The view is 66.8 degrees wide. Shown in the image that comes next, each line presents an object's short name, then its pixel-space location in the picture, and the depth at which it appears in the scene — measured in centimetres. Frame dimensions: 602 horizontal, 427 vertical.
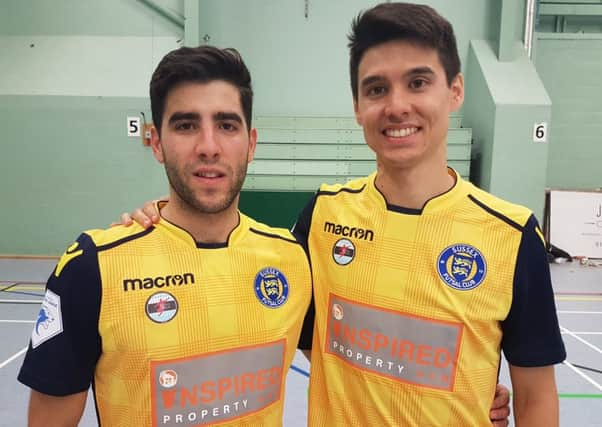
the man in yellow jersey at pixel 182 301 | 120
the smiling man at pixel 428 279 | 128
